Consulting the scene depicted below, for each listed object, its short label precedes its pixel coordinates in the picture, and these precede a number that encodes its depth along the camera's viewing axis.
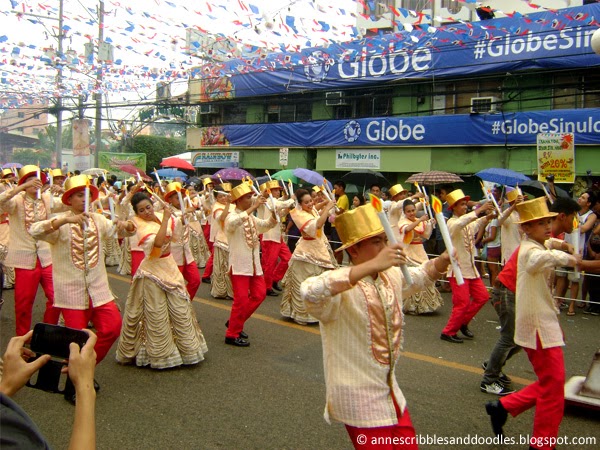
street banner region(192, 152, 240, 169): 24.98
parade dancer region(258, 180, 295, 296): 10.10
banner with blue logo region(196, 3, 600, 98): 15.88
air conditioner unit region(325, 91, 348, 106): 21.58
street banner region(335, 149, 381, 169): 20.47
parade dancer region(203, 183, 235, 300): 9.88
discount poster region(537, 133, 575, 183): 10.78
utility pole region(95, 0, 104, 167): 16.02
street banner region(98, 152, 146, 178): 24.52
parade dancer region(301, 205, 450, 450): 2.94
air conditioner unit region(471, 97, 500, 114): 17.88
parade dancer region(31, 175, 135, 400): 5.18
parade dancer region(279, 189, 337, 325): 8.13
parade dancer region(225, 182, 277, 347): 6.82
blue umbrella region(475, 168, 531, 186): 12.21
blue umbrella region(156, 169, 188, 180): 22.67
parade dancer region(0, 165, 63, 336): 6.40
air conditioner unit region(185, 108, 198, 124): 27.71
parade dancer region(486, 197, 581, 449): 3.98
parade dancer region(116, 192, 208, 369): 5.94
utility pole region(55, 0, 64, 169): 15.94
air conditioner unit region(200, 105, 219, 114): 26.31
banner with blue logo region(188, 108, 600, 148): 16.06
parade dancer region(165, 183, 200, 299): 7.56
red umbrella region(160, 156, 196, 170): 22.33
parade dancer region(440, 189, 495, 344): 6.93
